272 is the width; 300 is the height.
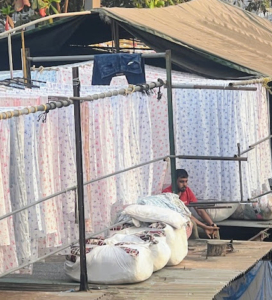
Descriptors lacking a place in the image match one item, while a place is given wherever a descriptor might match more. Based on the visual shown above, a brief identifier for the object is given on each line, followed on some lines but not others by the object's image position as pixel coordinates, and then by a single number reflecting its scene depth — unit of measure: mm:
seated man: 10477
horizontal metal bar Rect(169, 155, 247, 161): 9523
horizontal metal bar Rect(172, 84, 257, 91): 9303
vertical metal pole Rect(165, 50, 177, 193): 9250
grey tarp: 11273
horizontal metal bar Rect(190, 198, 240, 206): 9980
